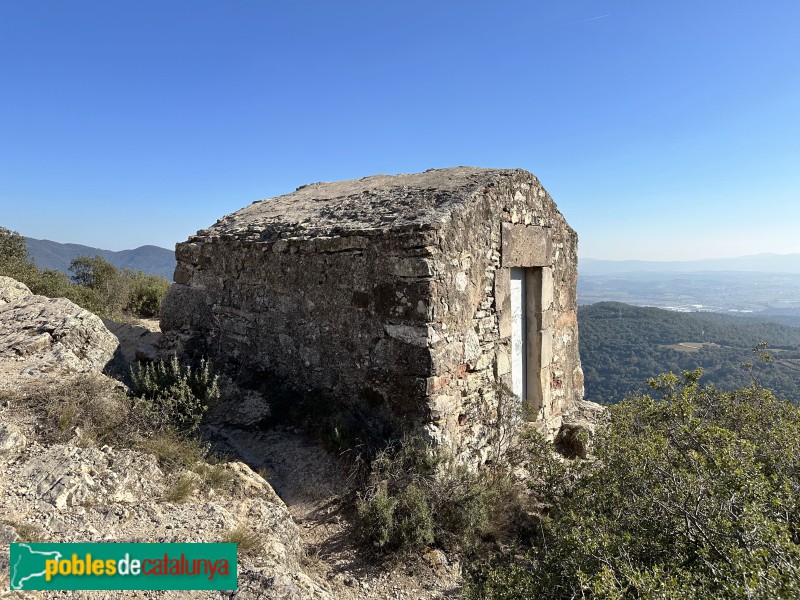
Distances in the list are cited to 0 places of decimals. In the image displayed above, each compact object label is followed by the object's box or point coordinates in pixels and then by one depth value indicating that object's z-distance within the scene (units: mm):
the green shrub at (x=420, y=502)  3662
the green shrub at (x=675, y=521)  2273
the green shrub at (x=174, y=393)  4205
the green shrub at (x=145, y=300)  10338
